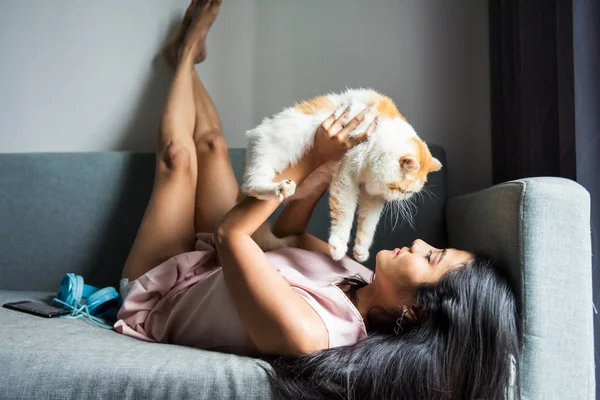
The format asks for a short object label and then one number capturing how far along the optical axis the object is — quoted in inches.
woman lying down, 34.0
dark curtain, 38.9
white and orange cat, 39.2
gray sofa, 33.6
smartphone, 47.8
